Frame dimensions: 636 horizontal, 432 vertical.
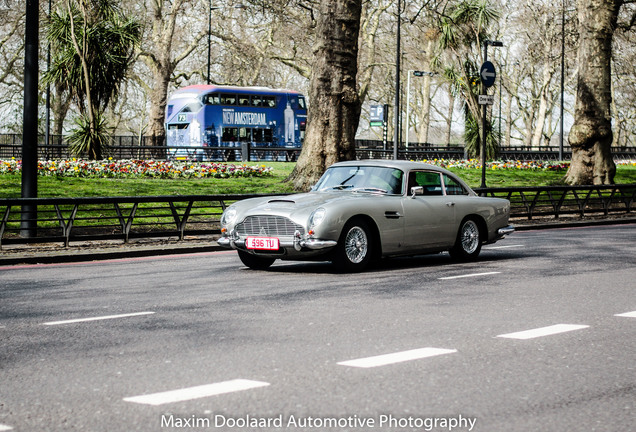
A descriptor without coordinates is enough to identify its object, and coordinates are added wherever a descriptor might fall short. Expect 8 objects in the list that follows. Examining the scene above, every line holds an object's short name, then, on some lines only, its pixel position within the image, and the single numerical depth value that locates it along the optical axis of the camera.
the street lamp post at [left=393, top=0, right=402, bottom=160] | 33.28
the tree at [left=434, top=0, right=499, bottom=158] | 33.69
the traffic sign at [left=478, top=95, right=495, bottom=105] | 22.83
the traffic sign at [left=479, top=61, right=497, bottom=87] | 23.80
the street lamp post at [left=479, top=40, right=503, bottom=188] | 24.90
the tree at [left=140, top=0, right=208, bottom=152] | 51.66
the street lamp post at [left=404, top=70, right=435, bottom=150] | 52.25
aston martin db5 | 11.86
